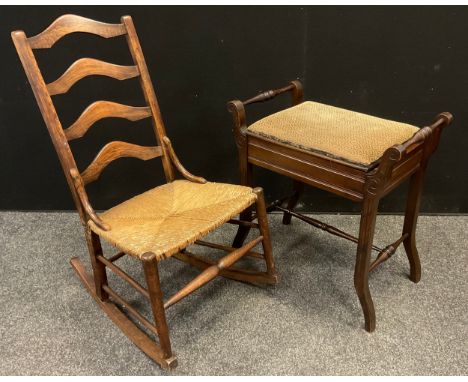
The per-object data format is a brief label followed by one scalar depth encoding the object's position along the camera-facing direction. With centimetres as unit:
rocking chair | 129
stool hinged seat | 128
